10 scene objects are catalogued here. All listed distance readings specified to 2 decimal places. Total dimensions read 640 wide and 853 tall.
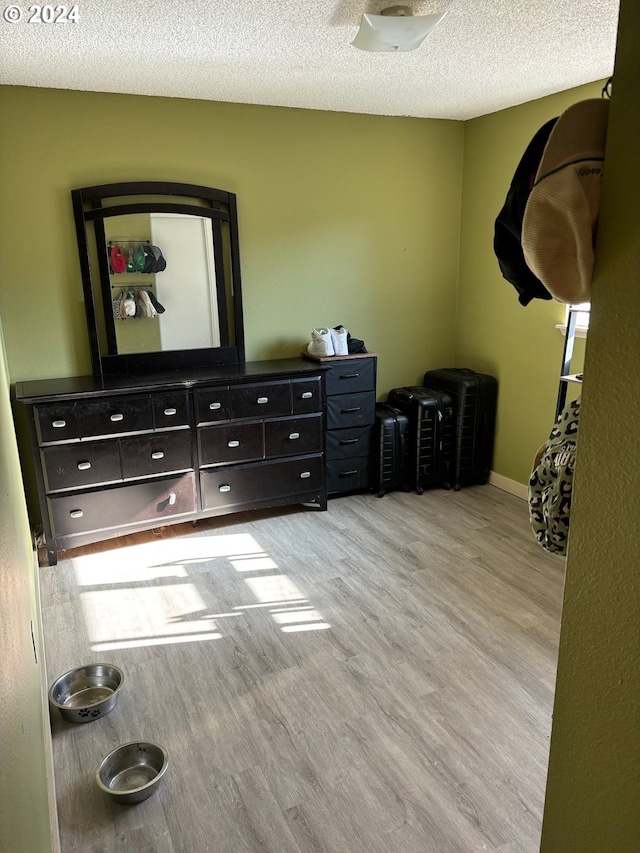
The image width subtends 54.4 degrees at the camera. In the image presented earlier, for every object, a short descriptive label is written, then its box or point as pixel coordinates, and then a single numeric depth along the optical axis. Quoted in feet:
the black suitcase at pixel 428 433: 13.43
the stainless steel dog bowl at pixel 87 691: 7.16
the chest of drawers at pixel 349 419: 12.91
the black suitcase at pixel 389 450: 13.33
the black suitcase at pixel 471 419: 13.61
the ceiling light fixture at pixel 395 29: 7.38
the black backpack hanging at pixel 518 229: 3.29
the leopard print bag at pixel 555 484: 3.57
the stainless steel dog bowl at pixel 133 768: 6.22
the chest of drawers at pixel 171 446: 10.51
